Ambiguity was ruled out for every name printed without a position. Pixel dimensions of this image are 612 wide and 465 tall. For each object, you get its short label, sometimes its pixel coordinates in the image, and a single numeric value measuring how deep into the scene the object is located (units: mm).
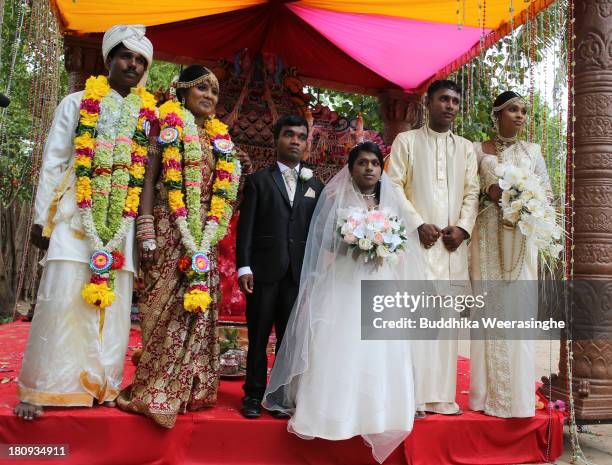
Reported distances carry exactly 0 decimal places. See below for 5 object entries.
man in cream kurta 3861
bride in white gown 3318
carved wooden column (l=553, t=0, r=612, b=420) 4281
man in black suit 3662
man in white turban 3283
